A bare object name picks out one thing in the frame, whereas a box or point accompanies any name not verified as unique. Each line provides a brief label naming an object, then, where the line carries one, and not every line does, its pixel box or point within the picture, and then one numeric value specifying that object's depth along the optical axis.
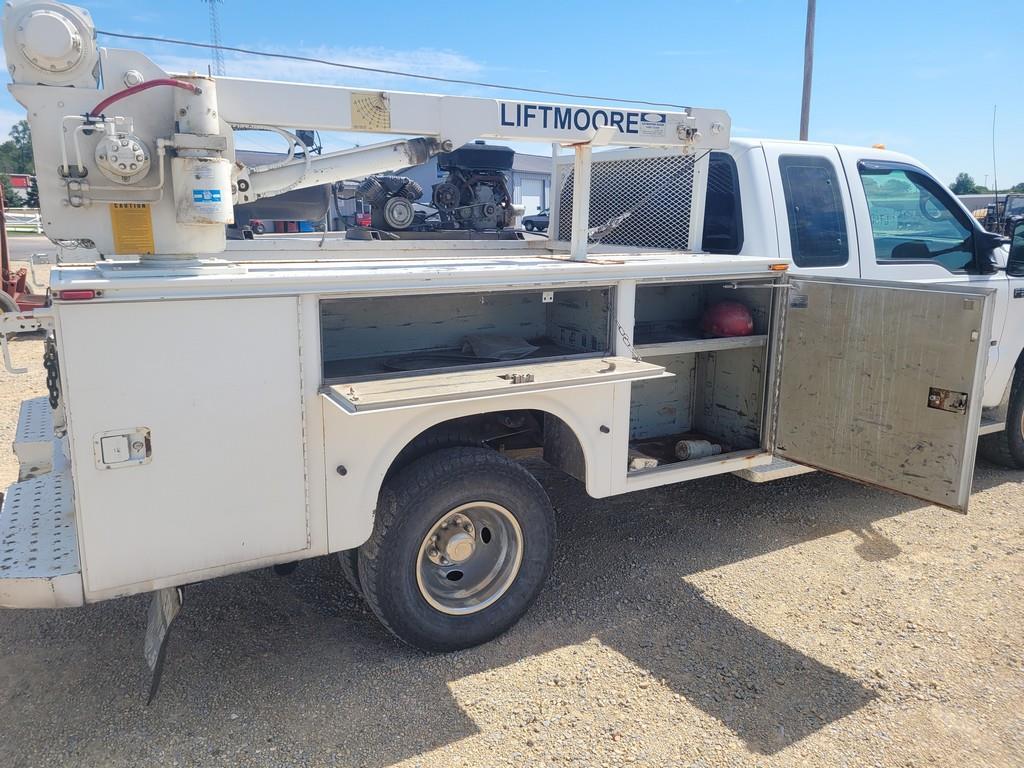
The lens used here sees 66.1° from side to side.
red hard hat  4.41
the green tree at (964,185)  33.04
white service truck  2.69
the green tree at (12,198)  38.69
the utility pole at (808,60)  12.66
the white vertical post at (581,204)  3.89
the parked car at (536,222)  16.20
